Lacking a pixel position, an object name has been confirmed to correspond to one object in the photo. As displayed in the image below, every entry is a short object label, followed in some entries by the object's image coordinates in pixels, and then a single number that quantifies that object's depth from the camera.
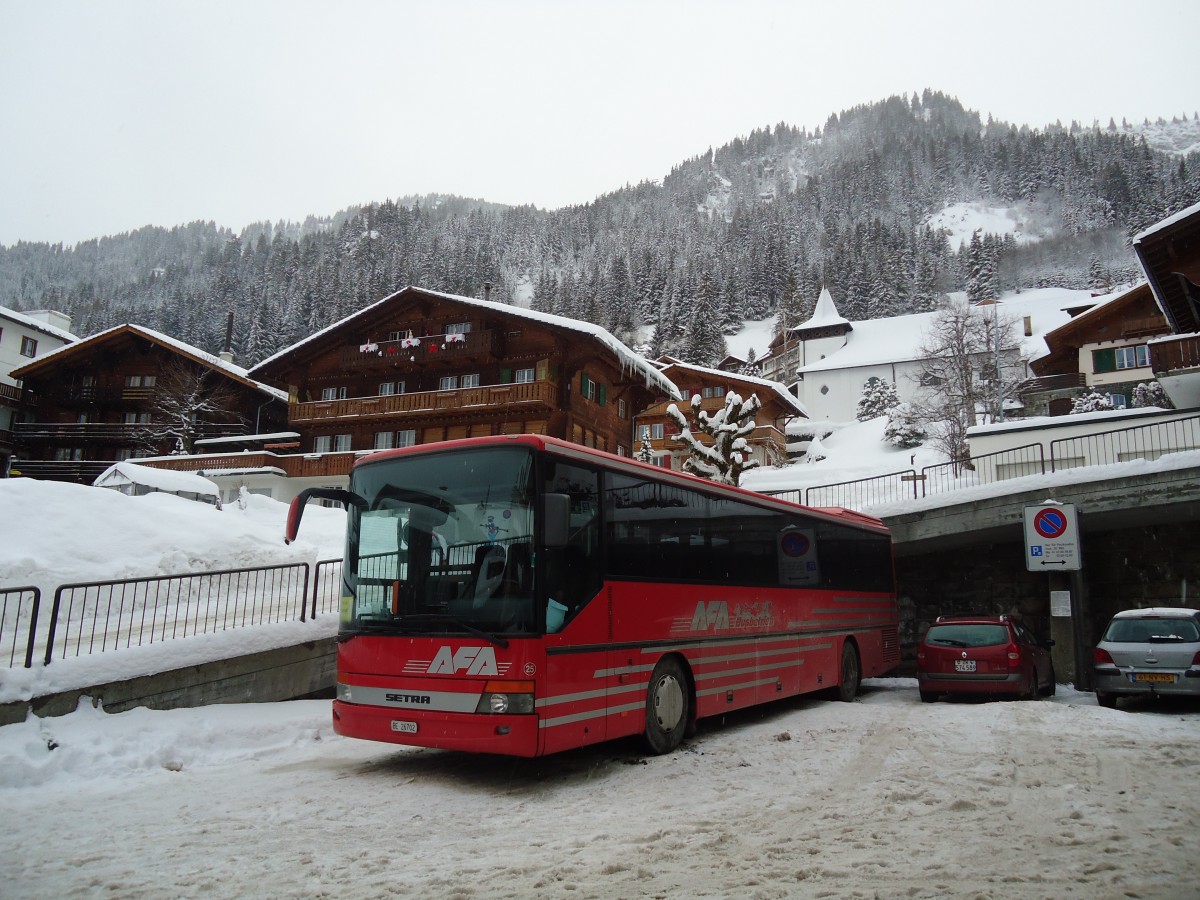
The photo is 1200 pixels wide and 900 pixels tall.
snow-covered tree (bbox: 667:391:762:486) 28.47
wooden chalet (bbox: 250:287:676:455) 36.94
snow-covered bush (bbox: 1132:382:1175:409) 41.78
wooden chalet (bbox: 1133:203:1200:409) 16.88
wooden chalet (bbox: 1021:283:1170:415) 46.03
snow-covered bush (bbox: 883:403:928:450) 57.25
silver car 12.27
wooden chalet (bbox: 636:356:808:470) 63.03
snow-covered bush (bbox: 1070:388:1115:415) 43.97
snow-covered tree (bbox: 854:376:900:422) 73.25
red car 13.67
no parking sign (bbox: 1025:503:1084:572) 15.26
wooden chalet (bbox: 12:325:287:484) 47.25
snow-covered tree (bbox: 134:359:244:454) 46.06
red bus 7.46
